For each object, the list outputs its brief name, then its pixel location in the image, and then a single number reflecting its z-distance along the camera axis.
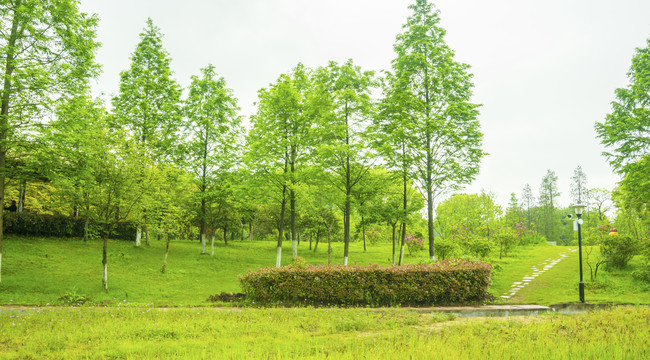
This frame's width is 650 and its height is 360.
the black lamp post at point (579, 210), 12.68
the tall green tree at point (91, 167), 12.78
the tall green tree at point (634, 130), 14.65
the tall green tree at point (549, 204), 59.75
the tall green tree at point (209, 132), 22.34
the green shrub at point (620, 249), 15.13
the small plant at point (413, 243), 26.60
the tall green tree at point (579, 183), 59.17
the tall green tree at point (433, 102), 15.93
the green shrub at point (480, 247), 18.19
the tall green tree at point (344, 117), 15.43
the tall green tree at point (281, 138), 17.83
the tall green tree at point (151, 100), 21.44
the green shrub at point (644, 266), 13.38
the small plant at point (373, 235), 35.28
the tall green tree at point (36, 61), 12.34
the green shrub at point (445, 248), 19.02
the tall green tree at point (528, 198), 68.88
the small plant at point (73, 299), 11.02
